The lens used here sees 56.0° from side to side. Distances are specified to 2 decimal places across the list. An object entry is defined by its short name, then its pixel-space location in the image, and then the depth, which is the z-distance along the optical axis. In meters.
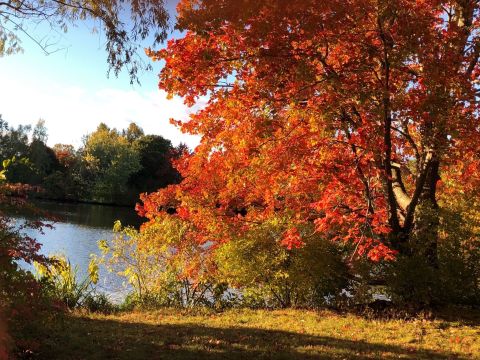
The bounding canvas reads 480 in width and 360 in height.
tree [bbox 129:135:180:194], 62.28
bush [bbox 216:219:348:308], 10.11
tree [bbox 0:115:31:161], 55.16
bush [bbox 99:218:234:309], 11.52
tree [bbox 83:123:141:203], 59.06
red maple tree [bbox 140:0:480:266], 6.86
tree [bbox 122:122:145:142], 71.06
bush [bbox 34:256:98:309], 10.37
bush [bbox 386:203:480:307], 8.79
